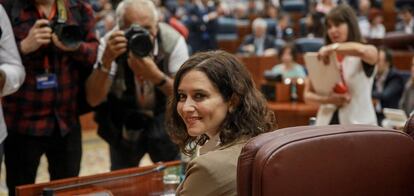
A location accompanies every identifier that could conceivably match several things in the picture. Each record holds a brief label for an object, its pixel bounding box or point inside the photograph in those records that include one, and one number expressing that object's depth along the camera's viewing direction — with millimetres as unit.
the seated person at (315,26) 8773
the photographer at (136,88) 2525
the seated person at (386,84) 5273
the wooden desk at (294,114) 4078
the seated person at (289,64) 5897
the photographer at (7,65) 2168
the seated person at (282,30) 9547
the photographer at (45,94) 2352
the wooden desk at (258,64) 7344
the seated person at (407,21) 9654
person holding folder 2781
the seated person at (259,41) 8477
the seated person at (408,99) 4328
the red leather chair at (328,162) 1192
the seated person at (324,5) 9114
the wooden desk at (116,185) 1899
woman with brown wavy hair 1494
